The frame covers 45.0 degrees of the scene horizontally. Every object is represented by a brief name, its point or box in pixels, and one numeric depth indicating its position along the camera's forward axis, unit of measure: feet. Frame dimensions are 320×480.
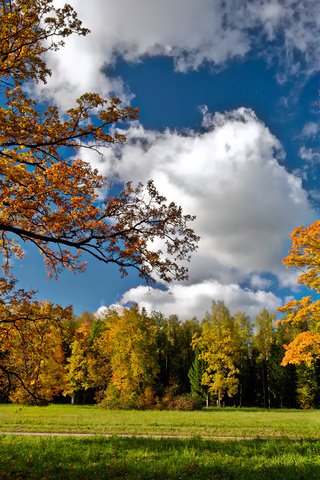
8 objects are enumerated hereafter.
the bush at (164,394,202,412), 139.13
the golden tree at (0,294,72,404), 34.37
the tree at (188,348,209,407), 193.71
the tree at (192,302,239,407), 165.78
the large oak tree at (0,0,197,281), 29.14
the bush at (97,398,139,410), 137.69
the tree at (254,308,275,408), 220.02
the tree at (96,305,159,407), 145.79
